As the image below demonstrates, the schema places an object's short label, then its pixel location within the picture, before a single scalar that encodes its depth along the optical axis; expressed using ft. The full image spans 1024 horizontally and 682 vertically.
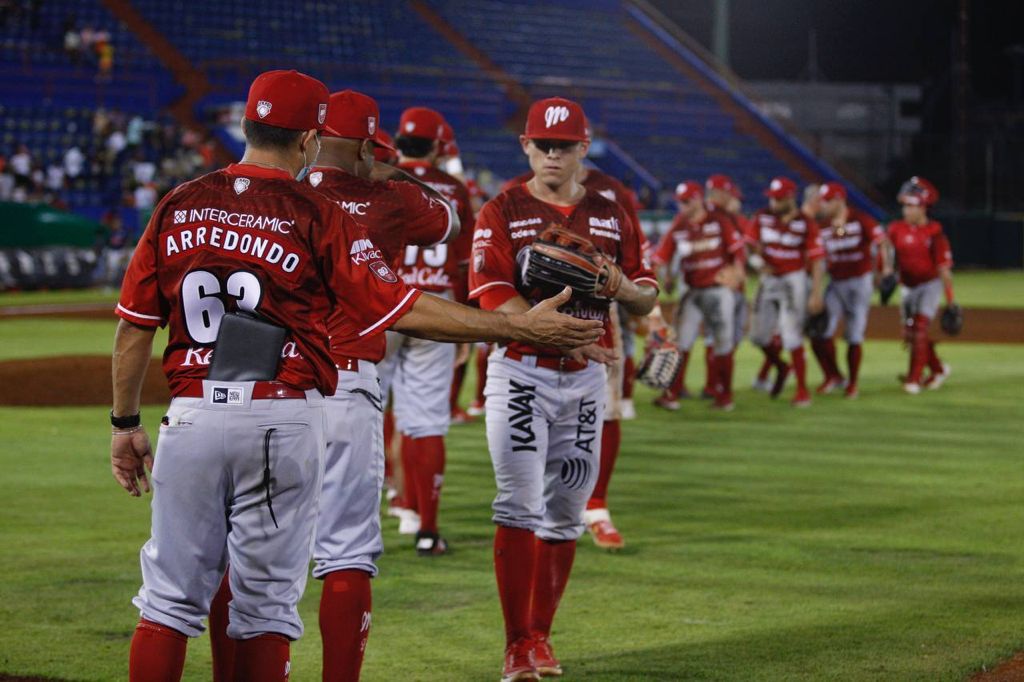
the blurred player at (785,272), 49.24
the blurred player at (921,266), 51.57
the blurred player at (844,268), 51.08
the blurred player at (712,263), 46.68
